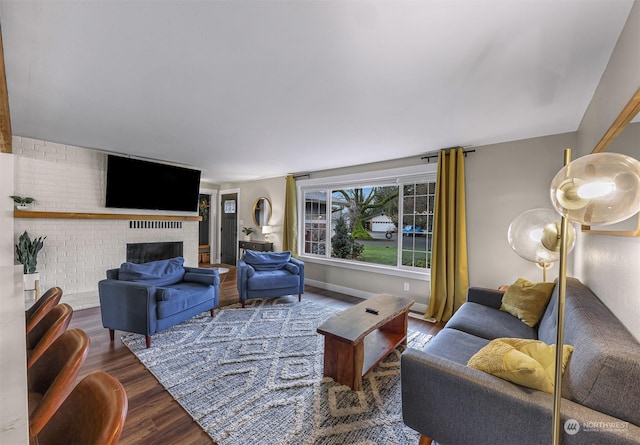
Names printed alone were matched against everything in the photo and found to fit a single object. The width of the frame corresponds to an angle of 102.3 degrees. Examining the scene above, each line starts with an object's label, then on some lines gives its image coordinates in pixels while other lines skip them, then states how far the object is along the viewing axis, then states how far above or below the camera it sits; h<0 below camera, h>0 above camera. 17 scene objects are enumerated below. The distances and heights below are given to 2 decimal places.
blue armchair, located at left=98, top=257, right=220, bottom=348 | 2.40 -0.78
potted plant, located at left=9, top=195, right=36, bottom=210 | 3.11 +0.23
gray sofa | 0.91 -0.70
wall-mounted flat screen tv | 3.82 +0.59
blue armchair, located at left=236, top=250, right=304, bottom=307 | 3.52 -0.76
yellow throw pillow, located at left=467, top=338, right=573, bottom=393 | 1.07 -0.61
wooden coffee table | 1.90 -0.96
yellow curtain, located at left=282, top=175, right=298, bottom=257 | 5.10 +0.15
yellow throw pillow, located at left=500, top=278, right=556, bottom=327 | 2.10 -0.65
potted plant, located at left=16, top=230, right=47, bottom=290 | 3.05 -0.43
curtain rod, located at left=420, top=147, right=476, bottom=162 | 3.25 +0.91
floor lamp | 0.71 +0.09
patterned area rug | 1.53 -1.22
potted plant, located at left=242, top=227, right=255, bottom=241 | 5.95 -0.22
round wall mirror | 5.66 +0.25
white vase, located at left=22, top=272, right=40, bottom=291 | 3.06 -0.71
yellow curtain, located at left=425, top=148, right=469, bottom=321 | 3.20 -0.23
